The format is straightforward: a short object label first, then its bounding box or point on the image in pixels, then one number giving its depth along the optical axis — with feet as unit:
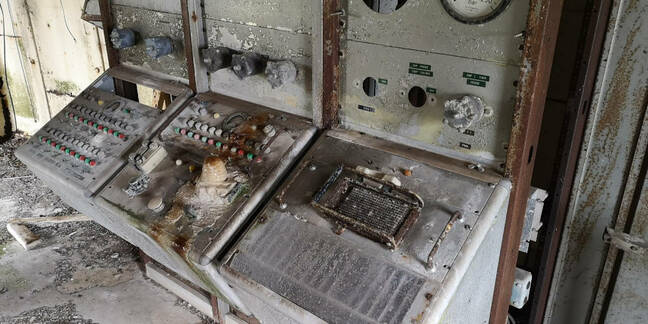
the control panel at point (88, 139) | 7.20
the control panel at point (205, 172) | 5.74
